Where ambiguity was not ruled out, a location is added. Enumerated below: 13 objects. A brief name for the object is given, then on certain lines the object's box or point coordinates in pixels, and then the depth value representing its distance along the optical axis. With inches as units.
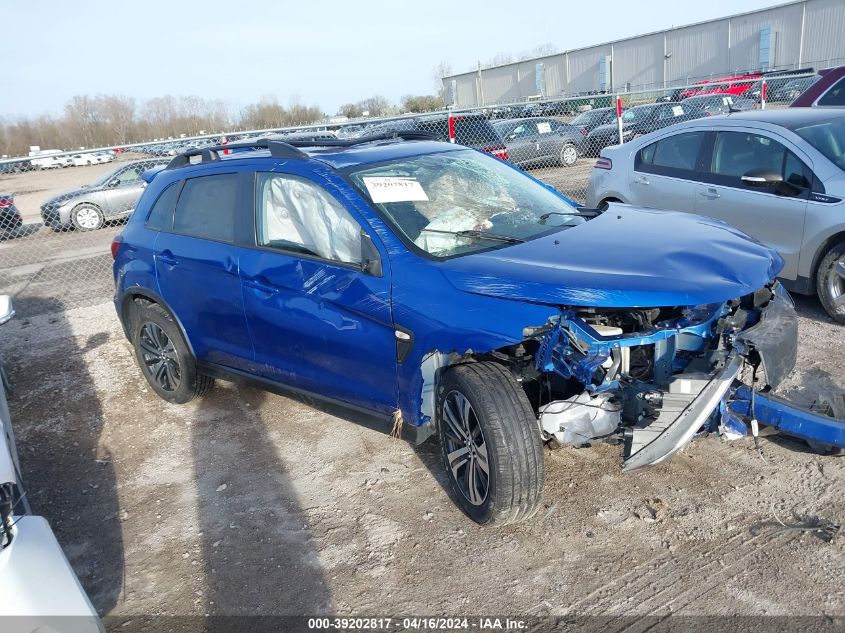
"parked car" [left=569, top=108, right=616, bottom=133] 845.2
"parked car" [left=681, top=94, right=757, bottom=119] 650.3
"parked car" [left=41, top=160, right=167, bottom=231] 621.0
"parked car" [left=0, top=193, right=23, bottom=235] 587.8
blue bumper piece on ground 127.3
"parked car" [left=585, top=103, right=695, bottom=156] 666.8
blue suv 123.3
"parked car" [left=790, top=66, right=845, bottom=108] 364.5
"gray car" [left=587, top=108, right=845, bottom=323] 212.8
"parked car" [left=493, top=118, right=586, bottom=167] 704.3
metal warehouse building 1600.6
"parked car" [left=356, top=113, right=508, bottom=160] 576.4
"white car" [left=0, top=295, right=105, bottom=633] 79.0
